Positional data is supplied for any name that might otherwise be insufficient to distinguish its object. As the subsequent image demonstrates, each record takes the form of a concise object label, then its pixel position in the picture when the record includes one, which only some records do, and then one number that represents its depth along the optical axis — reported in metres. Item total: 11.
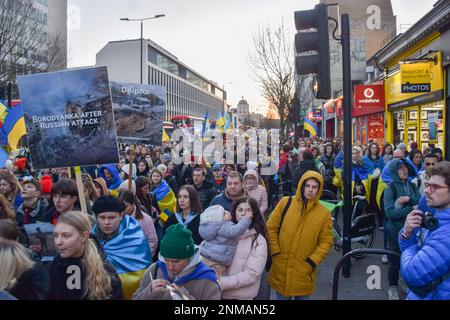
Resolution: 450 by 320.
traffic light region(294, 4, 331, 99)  5.83
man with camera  2.65
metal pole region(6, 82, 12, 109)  16.10
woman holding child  4.01
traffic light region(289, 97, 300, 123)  12.55
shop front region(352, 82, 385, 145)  24.08
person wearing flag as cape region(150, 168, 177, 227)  7.38
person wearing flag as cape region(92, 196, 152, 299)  3.97
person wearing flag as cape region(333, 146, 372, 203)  10.10
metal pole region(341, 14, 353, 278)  6.49
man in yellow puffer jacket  4.38
